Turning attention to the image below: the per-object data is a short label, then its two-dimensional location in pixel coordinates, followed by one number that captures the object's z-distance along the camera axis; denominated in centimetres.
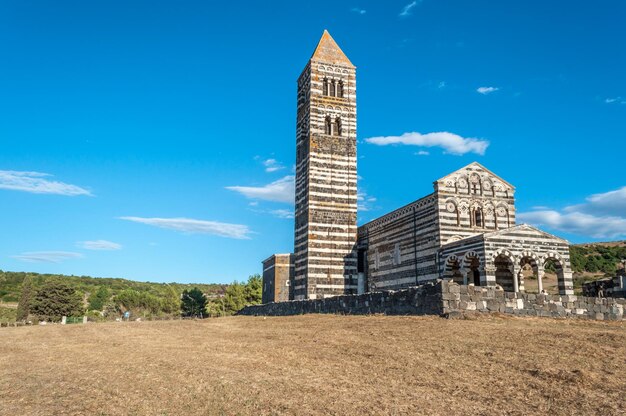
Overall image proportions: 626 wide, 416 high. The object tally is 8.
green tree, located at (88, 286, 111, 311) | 8481
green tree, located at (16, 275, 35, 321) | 5941
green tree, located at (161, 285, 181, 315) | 7999
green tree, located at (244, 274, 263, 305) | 6469
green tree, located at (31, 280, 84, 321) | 6031
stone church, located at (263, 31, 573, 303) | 2838
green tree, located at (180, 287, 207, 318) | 6938
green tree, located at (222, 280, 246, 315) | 6438
